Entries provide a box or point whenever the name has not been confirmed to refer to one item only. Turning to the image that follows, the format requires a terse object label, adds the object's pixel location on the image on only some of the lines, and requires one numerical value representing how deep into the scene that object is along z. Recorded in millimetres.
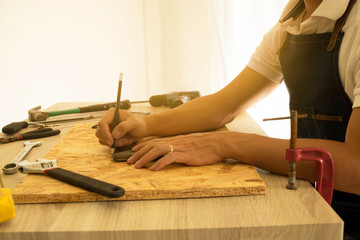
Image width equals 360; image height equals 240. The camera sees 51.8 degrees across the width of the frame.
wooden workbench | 601
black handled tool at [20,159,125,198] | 680
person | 815
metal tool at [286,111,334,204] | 695
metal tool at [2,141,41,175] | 863
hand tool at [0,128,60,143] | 1137
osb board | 697
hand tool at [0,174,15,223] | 618
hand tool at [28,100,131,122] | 1437
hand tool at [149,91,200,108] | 1631
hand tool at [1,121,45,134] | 1223
